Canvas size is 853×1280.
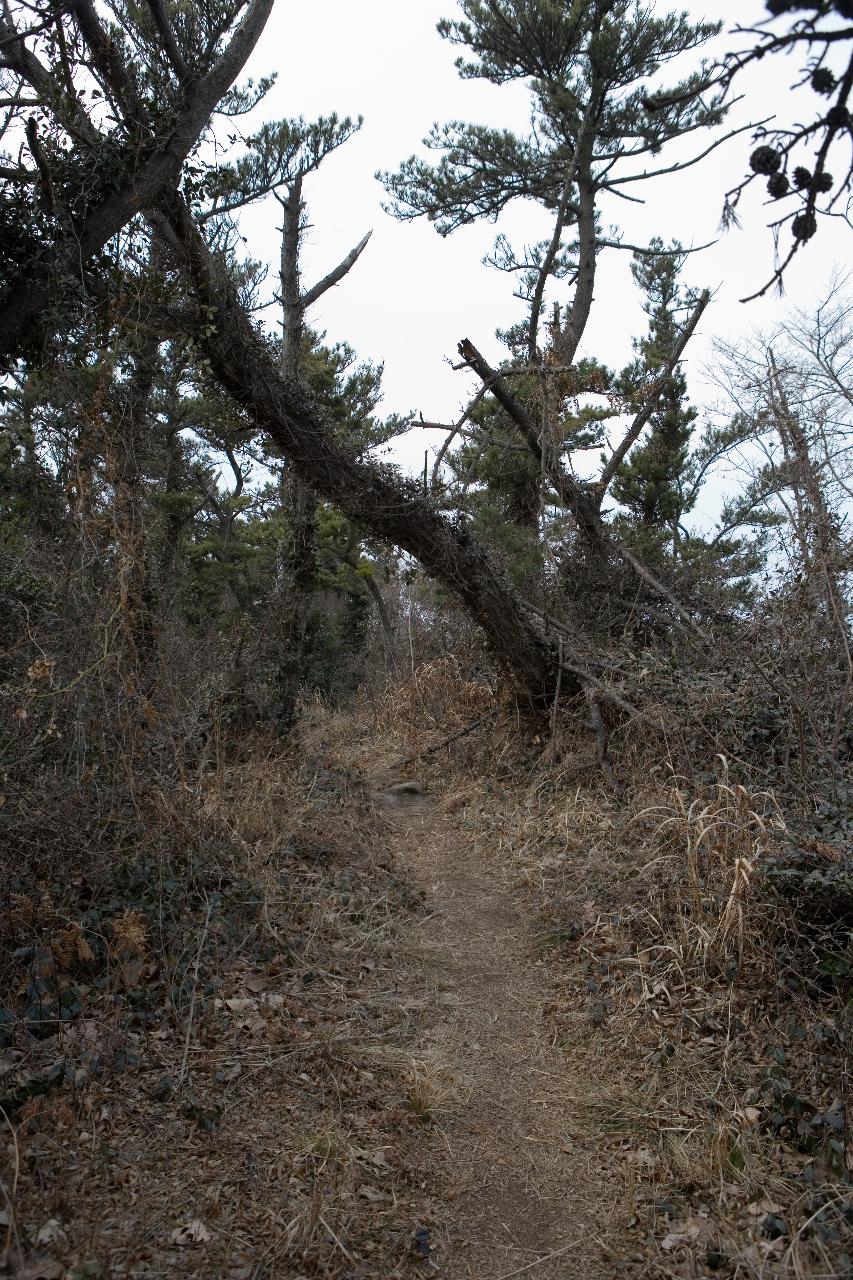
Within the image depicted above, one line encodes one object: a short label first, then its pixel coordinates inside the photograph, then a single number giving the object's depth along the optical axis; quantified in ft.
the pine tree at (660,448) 53.72
